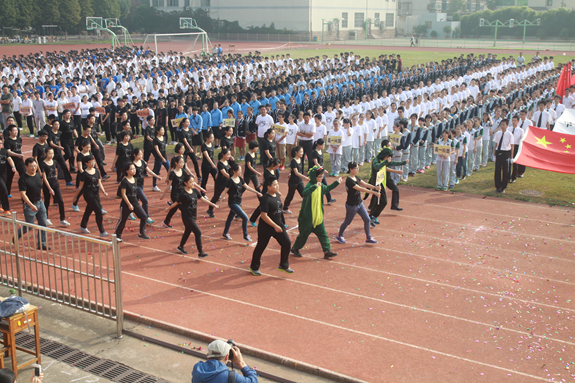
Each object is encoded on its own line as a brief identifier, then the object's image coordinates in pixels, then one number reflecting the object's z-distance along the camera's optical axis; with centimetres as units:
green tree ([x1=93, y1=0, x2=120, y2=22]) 7994
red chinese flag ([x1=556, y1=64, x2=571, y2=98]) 2508
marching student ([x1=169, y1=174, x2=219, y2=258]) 1030
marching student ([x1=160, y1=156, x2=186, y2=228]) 1143
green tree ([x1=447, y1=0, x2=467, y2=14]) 9988
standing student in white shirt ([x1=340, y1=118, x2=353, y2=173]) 1680
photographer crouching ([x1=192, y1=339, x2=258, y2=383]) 493
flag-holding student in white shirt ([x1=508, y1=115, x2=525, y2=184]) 1584
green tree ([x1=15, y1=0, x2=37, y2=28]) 6950
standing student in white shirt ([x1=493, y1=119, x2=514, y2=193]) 1538
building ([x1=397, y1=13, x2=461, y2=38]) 8743
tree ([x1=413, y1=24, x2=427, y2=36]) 8844
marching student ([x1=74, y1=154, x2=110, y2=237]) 1123
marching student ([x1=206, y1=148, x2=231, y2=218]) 1202
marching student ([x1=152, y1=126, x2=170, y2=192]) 1468
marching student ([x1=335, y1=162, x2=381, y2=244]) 1106
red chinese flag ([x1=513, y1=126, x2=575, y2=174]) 1420
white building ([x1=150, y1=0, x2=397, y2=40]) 7675
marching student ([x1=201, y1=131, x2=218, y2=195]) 1365
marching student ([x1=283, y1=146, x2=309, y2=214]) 1264
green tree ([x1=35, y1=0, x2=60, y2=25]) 7175
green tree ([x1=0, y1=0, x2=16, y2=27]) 6762
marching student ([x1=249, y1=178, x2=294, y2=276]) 955
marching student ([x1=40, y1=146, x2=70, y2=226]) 1185
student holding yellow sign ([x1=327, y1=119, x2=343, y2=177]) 1662
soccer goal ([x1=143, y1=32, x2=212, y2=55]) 6166
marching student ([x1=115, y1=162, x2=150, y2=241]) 1094
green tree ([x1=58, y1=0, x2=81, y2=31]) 7344
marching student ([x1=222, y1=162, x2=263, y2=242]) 1121
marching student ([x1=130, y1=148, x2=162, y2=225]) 1188
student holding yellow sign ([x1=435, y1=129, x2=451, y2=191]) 1546
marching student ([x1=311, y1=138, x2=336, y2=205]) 1309
